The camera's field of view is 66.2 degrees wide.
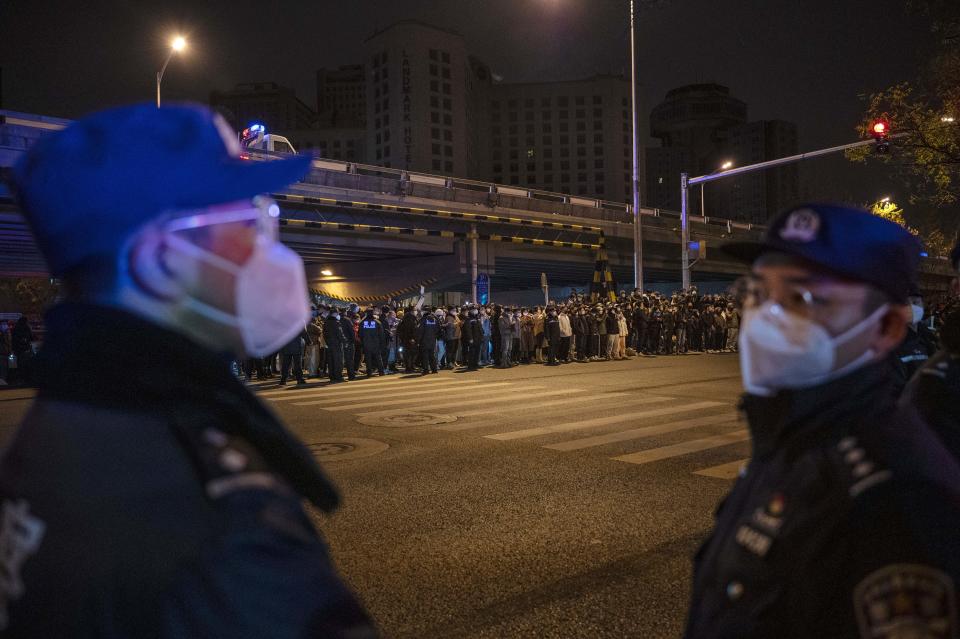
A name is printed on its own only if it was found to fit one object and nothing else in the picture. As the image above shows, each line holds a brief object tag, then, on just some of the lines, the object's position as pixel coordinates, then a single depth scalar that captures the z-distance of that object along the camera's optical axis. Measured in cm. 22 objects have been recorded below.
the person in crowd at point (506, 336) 2228
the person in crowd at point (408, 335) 2075
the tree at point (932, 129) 1600
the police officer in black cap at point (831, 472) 131
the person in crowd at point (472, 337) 2144
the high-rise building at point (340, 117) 18338
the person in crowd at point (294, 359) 1733
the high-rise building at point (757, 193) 18838
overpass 3144
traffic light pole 2230
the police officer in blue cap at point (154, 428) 106
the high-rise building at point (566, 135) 16175
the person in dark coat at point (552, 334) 2303
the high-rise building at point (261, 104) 18238
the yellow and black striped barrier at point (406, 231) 3231
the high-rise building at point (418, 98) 13212
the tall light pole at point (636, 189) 3013
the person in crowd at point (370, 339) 1955
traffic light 1798
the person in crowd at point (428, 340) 2028
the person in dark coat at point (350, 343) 1897
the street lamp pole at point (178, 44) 2275
